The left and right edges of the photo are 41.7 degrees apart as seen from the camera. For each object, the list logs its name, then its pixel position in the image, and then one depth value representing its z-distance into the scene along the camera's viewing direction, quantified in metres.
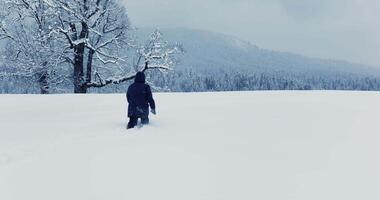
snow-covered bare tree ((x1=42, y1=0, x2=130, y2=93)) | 24.22
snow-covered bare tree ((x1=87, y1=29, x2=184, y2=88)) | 26.42
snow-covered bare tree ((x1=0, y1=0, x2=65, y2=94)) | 24.62
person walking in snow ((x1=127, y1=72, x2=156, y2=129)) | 12.60
